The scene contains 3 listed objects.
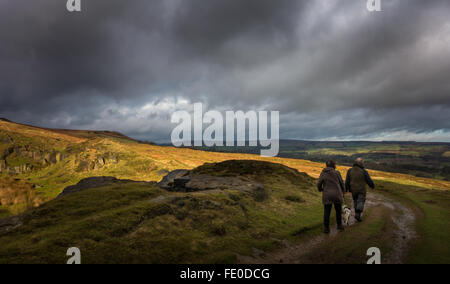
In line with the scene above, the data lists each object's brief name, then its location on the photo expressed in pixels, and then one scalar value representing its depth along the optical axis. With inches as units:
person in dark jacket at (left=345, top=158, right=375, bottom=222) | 579.2
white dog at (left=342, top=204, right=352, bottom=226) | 571.8
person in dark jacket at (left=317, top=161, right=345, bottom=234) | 498.9
